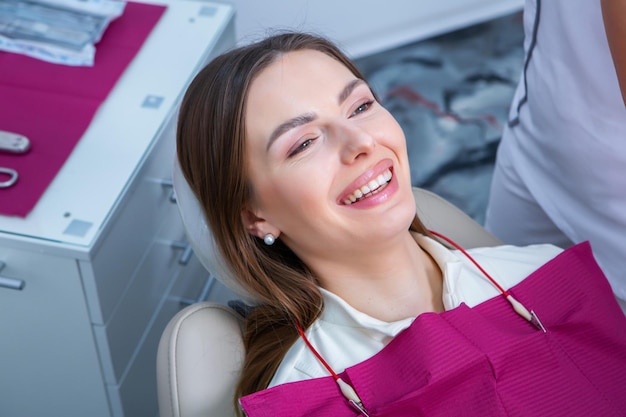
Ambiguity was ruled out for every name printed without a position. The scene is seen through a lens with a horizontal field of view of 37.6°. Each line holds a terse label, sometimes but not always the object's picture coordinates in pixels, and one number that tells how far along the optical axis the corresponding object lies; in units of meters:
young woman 1.13
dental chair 1.18
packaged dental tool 1.66
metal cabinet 1.39
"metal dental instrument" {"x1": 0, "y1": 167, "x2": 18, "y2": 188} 1.43
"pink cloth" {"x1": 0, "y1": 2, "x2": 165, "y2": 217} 1.45
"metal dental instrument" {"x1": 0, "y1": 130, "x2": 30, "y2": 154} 1.47
